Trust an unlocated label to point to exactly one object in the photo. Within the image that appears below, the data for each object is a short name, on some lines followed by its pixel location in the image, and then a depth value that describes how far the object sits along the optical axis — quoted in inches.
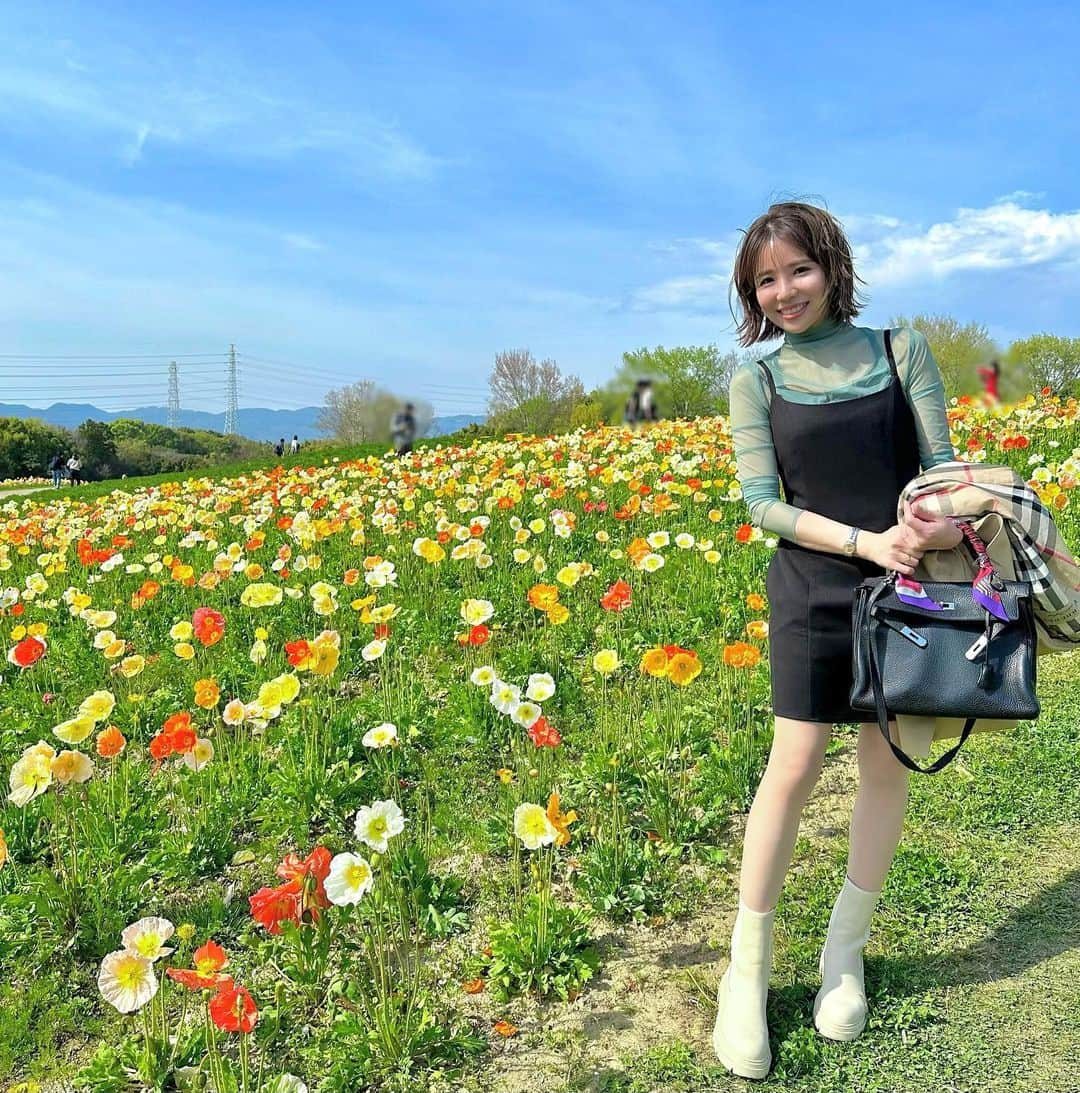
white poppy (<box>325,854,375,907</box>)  86.4
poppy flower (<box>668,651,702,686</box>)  118.6
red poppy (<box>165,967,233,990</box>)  77.9
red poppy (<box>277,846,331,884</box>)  88.1
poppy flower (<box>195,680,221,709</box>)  130.7
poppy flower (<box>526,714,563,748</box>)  108.0
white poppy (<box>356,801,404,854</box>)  90.9
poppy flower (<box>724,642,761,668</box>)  124.6
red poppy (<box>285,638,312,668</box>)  129.7
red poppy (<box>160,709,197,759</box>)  112.3
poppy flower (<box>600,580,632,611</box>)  148.8
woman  81.7
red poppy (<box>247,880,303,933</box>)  84.7
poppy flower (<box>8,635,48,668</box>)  144.5
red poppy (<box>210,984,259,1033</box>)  74.4
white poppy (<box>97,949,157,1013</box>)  80.4
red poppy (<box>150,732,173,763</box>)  115.4
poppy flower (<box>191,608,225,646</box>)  151.3
